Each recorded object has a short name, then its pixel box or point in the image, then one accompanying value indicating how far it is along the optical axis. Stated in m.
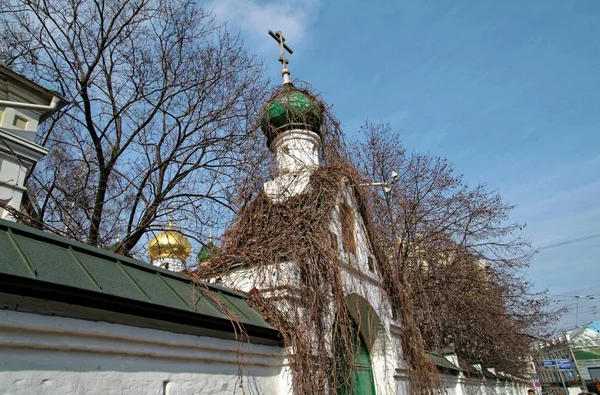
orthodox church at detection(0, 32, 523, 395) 3.02
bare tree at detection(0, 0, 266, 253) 9.01
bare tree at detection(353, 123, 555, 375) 14.33
